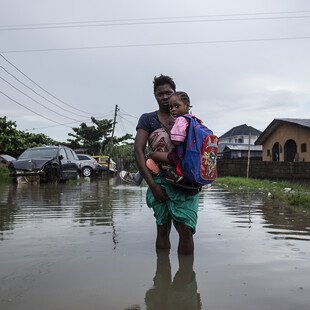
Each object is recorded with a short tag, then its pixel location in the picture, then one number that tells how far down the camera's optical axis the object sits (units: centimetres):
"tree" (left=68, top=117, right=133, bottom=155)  4706
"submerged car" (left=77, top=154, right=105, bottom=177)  2345
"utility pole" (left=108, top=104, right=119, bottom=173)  4621
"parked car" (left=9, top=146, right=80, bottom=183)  1427
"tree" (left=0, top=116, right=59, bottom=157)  2373
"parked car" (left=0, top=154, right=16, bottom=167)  2177
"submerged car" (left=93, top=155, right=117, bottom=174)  3064
